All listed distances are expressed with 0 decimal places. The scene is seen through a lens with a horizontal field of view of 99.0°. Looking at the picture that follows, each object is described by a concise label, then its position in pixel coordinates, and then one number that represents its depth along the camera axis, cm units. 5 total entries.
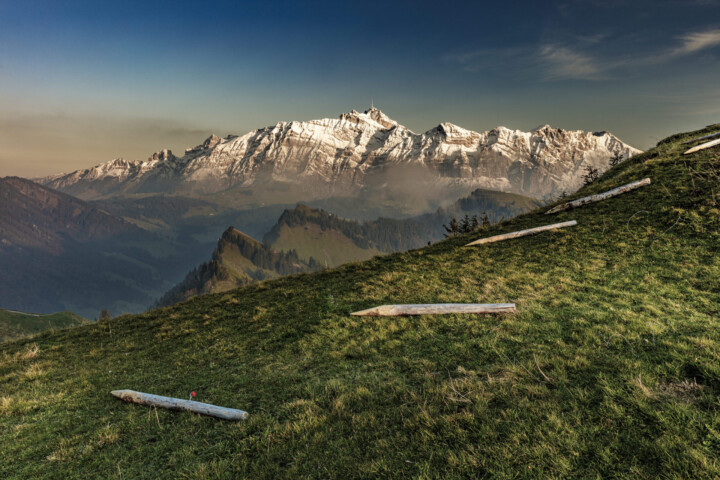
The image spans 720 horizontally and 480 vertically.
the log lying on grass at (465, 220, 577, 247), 2002
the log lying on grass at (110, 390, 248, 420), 769
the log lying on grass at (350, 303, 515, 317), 1124
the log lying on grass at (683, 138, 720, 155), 2448
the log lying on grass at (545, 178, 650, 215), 2228
